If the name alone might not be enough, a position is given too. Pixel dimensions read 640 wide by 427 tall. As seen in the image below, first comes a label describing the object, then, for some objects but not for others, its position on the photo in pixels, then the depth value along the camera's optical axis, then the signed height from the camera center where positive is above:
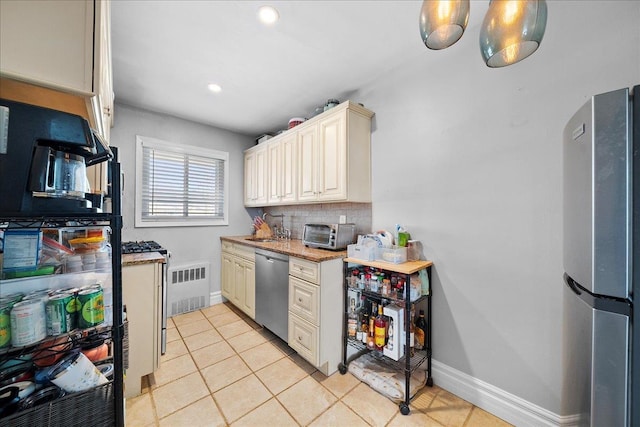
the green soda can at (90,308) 0.79 -0.33
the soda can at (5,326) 0.67 -0.33
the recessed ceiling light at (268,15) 1.47 +1.28
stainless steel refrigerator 0.70 -0.15
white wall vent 2.95 -0.99
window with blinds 2.88 +0.38
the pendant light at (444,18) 0.74 +0.64
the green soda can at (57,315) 0.74 -0.33
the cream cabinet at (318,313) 1.86 -0.83
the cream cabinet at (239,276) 2.67 -0.79
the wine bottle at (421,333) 1.82 -0.94
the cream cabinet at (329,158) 2.17 +0.58
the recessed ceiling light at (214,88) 2.32 +1.28
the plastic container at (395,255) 1.76 -0.32
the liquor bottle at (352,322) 1.94 -0.92
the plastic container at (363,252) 1.87 -0.32
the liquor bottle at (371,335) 1.80 -0.95
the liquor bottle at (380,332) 1.74 -0.89
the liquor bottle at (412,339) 1.76 -0.96
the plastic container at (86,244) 1.11 -0.15
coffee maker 0.63 +0.16
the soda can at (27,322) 0.68 -0.33
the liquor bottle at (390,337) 1.71 -0.91
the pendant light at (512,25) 0.68 +0.57
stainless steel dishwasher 2.20 -0.79
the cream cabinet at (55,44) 0.73 +0.56
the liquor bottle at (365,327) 1.85 -0.92
